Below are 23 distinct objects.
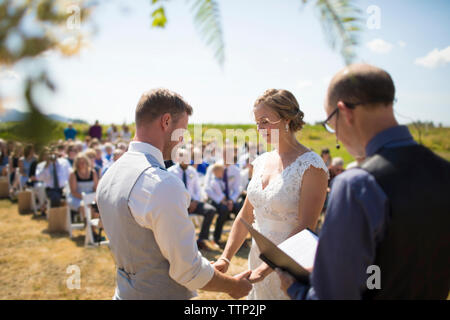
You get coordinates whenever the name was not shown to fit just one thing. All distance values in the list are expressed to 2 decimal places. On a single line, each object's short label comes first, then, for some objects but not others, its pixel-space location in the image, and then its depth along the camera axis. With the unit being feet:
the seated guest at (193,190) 23.35
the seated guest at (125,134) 34.76
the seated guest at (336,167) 24.62
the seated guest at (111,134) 30.95
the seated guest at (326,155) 29.99
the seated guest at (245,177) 26.84
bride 7.28
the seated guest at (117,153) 23.17
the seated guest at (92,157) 26.60
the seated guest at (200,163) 30.58
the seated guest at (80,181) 23.86
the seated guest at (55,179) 25.84
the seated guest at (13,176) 33.93
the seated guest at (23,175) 33.01
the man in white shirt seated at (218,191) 24.45
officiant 3.57
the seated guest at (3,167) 41.96
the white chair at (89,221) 21.80
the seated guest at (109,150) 31.45
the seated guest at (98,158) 29.68
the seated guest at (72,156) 26.55
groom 5.35
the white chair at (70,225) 23.72
